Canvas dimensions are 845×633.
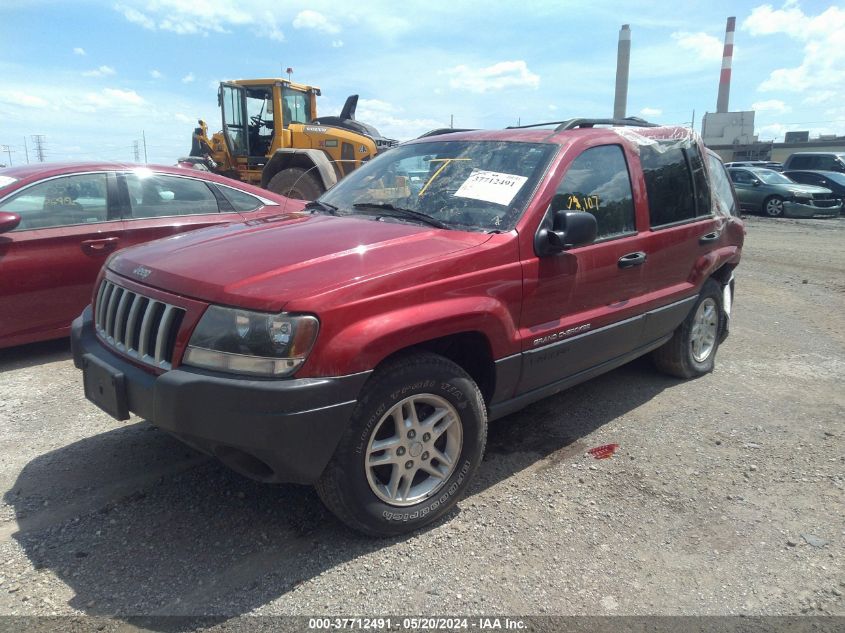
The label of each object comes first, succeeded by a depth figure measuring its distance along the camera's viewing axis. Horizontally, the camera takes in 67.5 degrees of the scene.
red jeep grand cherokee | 2.38
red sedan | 4.66
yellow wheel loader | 12.02
